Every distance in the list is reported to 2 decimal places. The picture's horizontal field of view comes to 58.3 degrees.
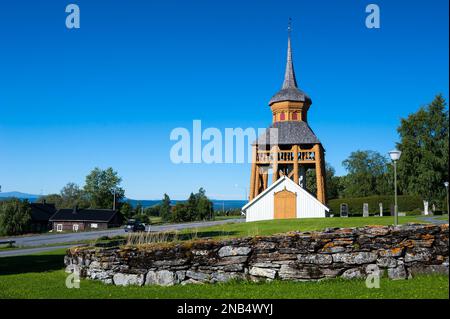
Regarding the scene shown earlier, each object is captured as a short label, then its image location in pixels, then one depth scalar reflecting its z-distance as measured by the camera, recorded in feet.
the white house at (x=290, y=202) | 124.77
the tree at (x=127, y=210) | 215.92
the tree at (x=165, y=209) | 208.05
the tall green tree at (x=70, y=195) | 333.39
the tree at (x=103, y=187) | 255.29
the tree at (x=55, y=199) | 351.28
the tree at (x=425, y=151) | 143.84
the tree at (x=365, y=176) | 256.87
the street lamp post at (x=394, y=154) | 62.95
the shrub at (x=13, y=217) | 186.29
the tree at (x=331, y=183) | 268.62
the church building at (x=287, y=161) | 125.39
